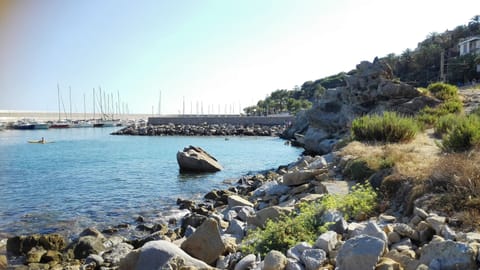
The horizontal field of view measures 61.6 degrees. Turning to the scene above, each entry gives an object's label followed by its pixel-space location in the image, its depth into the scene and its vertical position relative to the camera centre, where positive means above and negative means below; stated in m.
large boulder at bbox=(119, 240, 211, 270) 6.57 -2.45
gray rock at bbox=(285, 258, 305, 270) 5.78 -2.27
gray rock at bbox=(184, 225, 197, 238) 10.56 -3.22
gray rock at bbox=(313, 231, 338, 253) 6.20 -2.09
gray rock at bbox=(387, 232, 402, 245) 6.21 -2.03
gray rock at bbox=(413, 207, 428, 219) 6.65 -1.78
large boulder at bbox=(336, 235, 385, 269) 5.29 -1.95
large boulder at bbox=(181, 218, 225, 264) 7.55 -2.55
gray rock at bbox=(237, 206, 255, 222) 11.52 -3.07
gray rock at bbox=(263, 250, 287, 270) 5.79 -2.22
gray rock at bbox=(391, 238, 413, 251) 5.82 -2.04
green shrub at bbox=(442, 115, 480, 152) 11.24 -0.93
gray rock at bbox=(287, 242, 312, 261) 6.16 -2.22
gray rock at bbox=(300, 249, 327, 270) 5.75 -2.19
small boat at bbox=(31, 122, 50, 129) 123.06 -4.22
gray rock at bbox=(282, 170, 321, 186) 13.50 -2.35
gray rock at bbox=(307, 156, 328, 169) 14.40 -2.05
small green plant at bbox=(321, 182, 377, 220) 8.22 -2.01
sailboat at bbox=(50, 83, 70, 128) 129.50 -4.21
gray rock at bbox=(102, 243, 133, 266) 10.54 -3.95
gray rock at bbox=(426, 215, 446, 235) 6.00 -1.77
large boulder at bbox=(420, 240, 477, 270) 4.84 -1.86
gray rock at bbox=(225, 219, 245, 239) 9.77 -2.99
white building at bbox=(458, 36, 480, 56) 75.54 +11.74
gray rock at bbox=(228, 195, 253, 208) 14.16 -3.31
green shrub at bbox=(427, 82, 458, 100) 30.03 +1.14
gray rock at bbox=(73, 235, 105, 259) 11.70 -4.02
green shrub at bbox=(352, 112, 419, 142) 16.69 -0.98
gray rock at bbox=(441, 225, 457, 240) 5.62 -1.80
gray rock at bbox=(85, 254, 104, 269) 10.37 -3.91
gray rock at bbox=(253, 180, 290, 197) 13.83 -2.91
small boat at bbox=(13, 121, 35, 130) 122.12 -4.17
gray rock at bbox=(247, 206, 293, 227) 9.56 -2.53
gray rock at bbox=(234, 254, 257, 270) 6.45 -2.49
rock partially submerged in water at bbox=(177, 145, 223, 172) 30.67 -4.07
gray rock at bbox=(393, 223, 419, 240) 6.21 -1.94
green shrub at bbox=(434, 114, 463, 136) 18.02 -0.84
